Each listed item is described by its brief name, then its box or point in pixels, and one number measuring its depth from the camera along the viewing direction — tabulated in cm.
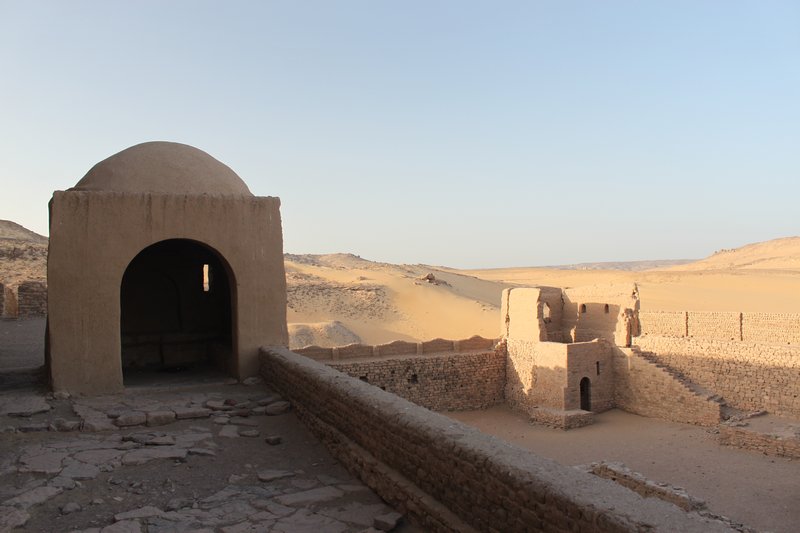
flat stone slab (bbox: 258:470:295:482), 559
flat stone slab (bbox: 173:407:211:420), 741
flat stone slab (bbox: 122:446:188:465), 593
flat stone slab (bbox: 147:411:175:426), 720
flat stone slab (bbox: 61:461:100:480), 549
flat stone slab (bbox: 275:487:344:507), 505
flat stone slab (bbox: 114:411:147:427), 704
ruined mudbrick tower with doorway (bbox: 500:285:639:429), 1725
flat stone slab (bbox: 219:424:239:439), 682
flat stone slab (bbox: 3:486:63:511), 482
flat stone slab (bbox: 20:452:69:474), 559
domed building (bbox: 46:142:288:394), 825
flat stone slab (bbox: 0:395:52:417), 721
